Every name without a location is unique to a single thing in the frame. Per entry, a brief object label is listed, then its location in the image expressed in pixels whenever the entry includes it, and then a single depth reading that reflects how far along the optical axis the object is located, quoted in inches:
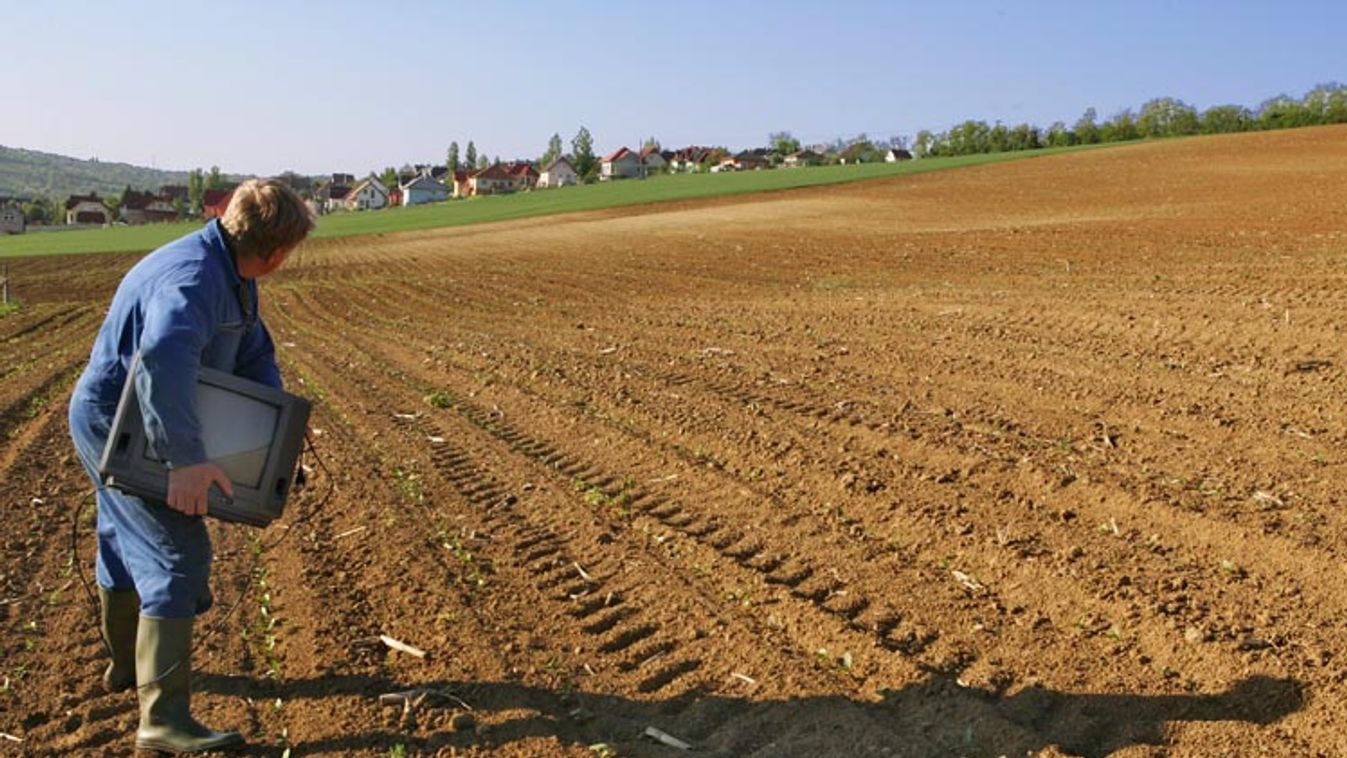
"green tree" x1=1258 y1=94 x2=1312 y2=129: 2541.8
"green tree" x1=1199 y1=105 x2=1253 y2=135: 2713.8
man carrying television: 148.5
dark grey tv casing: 146.8
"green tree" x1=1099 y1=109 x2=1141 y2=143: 2979.8
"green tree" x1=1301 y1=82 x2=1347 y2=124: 2443.4
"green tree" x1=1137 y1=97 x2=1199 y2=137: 2866.6
